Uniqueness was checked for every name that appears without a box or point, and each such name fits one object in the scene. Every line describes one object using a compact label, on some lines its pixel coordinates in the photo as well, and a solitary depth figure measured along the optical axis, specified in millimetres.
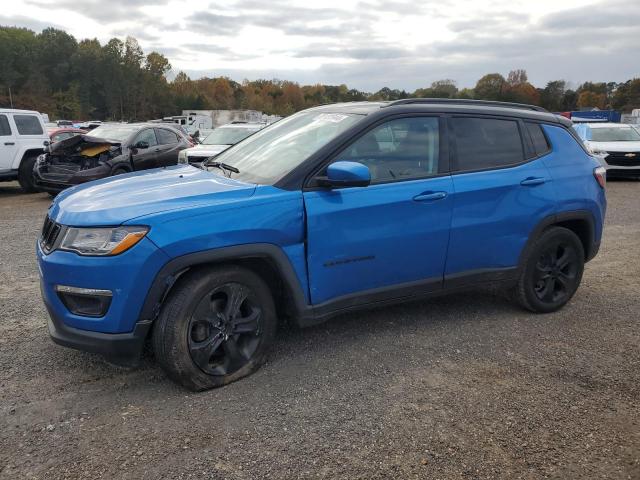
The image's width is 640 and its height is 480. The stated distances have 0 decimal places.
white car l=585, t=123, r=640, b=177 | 14617
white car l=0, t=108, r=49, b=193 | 12016
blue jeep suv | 3025
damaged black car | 10840
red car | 18189
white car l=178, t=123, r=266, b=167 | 11328
